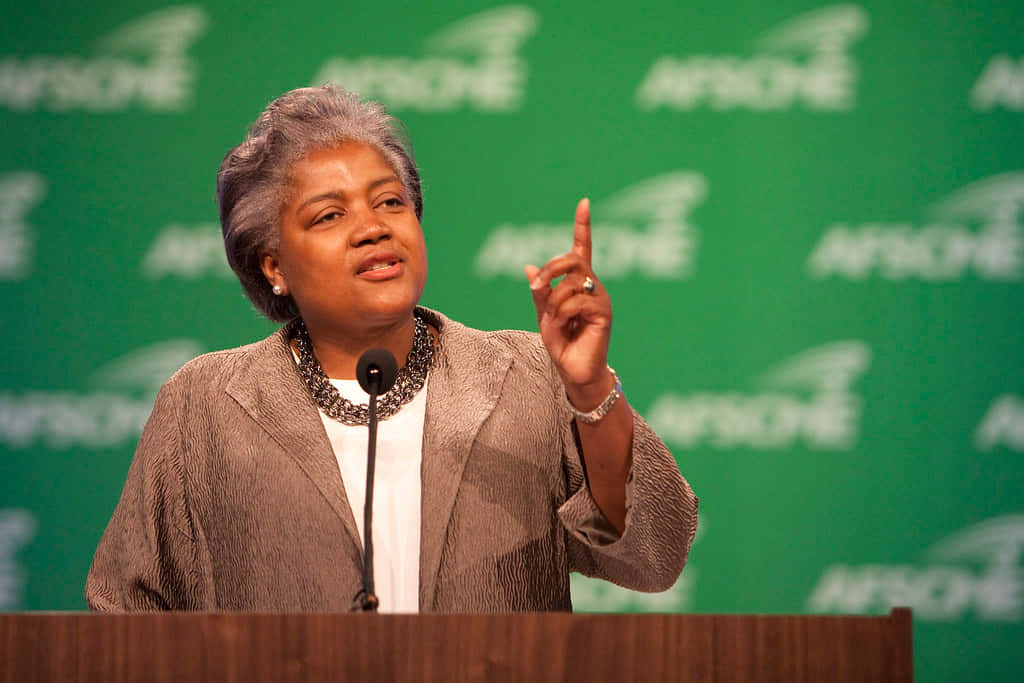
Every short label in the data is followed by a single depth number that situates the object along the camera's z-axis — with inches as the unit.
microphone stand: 280.4
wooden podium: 272.9
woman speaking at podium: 286.6
